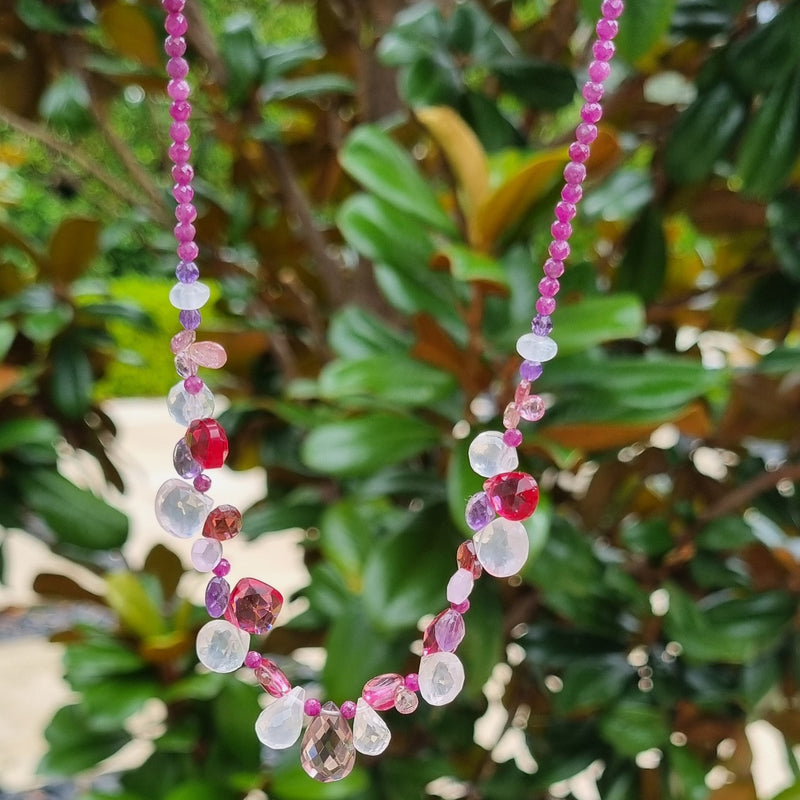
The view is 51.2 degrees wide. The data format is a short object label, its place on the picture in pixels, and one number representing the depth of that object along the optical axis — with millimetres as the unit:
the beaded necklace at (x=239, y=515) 323
